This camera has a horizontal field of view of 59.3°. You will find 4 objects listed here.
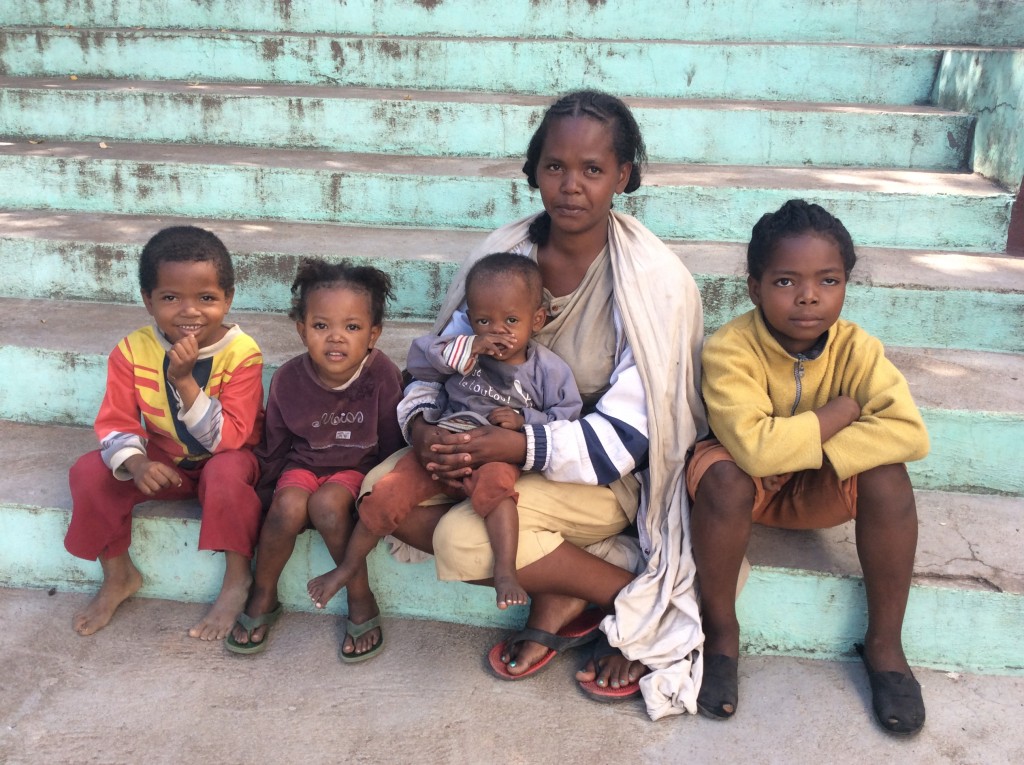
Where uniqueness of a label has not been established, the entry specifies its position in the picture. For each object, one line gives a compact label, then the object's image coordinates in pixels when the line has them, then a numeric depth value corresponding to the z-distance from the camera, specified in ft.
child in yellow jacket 7.29
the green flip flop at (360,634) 8.00
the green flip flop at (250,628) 8.05
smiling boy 8.11
